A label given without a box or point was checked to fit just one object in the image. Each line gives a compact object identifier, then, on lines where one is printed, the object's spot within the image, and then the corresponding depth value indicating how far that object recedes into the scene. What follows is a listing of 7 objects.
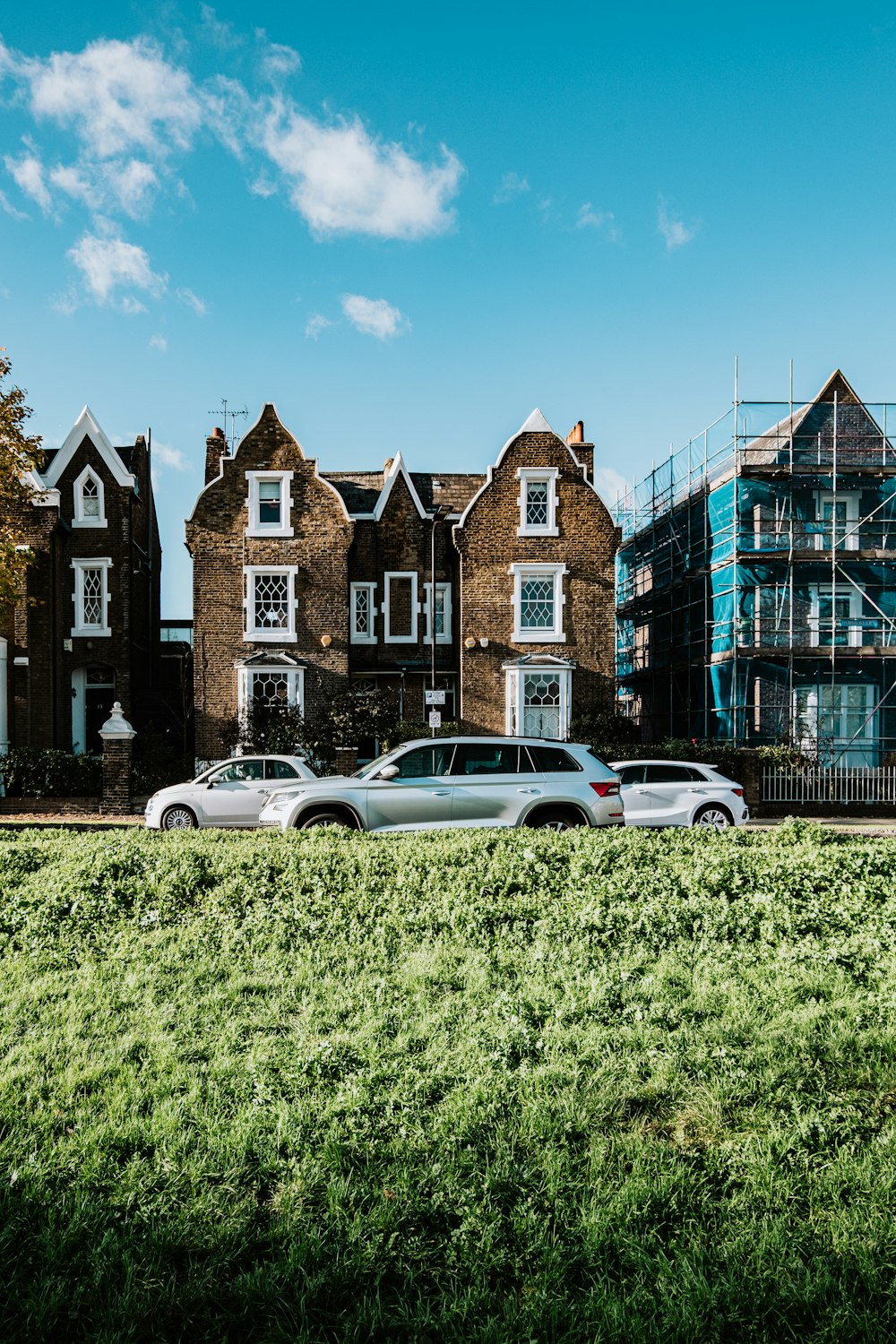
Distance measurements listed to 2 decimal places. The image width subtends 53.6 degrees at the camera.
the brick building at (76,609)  26.91
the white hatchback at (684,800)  16.70
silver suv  11.98
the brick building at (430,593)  27.16
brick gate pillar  21.00
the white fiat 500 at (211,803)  16.59
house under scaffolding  26.70
